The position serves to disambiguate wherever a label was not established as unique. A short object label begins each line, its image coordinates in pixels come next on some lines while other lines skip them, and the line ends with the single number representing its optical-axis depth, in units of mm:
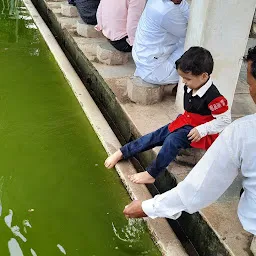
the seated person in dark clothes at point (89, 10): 4074
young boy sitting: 2150
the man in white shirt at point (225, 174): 1302
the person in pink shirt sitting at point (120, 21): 3376
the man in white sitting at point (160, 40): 2753
